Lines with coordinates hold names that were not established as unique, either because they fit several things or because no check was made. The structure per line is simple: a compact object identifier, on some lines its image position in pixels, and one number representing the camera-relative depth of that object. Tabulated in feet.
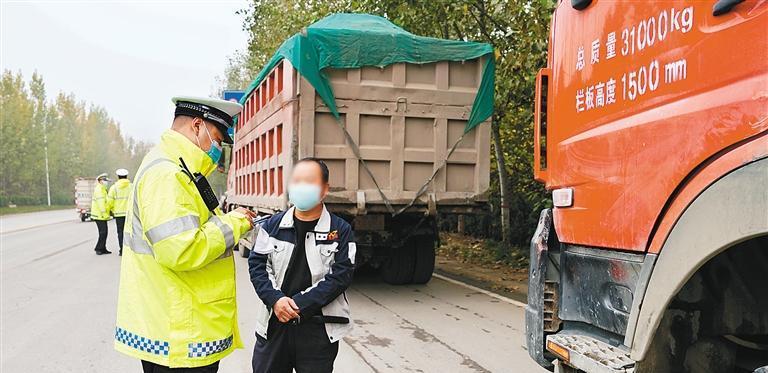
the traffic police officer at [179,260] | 7.32
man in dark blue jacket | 8.67
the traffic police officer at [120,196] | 38.27
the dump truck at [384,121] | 21.22
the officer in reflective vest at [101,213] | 39.81
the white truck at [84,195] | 88.82
